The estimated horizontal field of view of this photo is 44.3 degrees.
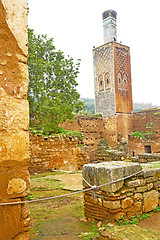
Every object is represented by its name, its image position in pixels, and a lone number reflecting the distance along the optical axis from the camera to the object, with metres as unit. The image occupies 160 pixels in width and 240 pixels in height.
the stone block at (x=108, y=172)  3.08
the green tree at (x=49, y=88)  9.69
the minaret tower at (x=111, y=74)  18.80
